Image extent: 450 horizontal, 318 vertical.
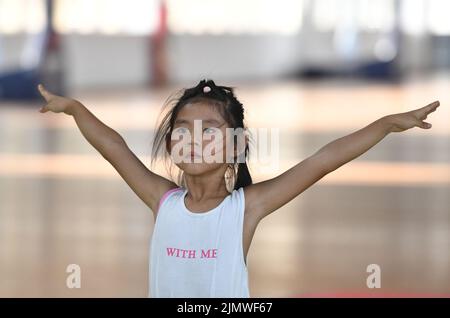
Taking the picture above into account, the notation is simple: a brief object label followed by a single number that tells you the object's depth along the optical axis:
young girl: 5.12
